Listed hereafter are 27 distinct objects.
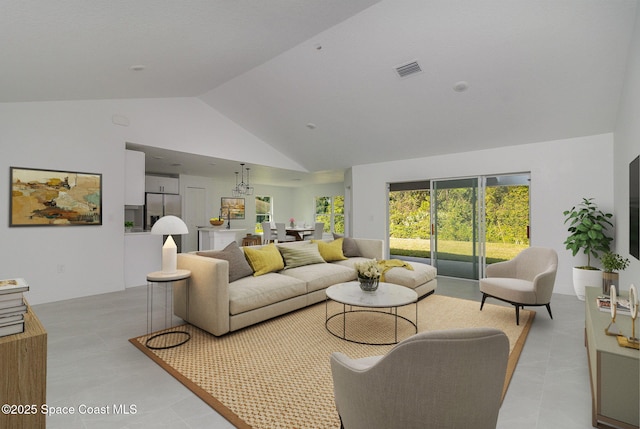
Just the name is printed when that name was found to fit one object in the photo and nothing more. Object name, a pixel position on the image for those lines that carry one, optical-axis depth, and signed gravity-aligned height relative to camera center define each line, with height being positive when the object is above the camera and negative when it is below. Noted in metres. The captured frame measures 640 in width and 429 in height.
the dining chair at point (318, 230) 9.33 -0.48
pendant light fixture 7.65 +0.70
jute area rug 1.93 -1.23
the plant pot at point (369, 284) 3.29 -0.76
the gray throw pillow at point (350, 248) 5.40 -0.61
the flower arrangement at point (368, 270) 3.25 -0.60
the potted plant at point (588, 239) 4.17 -0.34
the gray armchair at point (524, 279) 3.39 -0.81
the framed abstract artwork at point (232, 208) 10.07 +0.21
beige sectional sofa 2.98 -0.83
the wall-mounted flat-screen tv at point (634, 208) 2.55 +0.07
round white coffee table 2.91 -0.85
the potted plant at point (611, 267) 3.20 -0.55
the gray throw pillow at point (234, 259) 3.55 -0.54
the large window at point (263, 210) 11.38 +0.16
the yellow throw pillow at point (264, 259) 3.88 -0.59
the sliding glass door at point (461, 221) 5.44 -0.13
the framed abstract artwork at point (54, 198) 4.03 +0.23
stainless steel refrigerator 7.20 +0.19
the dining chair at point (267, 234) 9.23 -0.61
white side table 2.85 -1.22
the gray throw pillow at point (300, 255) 4.33 -0.60
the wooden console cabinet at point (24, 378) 1.12 -0.63
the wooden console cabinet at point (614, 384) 1.62 -0.93
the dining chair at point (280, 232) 8.95 -0.53
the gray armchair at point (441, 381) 1.11 -0.63
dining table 9.67 -0.57
